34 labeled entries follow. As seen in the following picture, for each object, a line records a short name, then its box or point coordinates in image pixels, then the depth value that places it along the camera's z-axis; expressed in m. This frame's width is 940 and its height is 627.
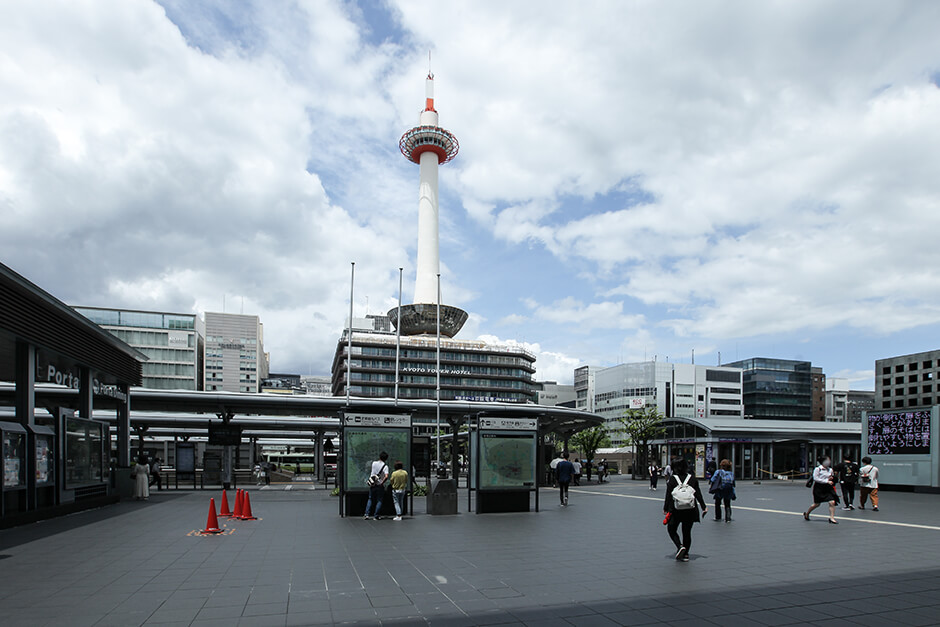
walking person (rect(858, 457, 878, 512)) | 17.92
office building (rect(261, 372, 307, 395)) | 154.32
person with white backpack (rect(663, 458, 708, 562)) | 9.73
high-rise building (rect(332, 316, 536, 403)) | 110.75
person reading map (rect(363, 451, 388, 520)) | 15.60
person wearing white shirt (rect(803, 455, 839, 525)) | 15.11
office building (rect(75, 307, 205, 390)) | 102.75
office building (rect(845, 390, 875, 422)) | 159.25
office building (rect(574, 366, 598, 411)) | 144.88
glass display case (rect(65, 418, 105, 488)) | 16.67
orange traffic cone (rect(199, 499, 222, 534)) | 13.35
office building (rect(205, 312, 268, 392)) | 135.50
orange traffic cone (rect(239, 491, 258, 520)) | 16.05
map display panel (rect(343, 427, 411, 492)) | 16.56
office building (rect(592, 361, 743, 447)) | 124.00
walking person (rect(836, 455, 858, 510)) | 18.59
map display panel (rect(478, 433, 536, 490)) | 17.48
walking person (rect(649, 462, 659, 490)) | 29.19
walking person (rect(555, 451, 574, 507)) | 19.45
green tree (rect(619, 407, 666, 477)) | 51.50
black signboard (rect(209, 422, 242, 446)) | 26.38
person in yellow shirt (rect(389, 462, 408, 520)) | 15.95
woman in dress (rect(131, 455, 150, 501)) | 22.62
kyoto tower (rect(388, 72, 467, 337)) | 119.00
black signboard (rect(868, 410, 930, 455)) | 27.98
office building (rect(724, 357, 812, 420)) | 135.62
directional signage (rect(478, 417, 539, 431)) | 17.59
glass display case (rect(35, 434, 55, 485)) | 14.70
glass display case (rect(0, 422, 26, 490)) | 12.99
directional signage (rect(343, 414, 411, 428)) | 16.83
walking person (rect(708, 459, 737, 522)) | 15.41
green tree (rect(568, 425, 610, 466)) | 63.35
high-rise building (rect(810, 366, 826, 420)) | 150.62
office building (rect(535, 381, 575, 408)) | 157.75
